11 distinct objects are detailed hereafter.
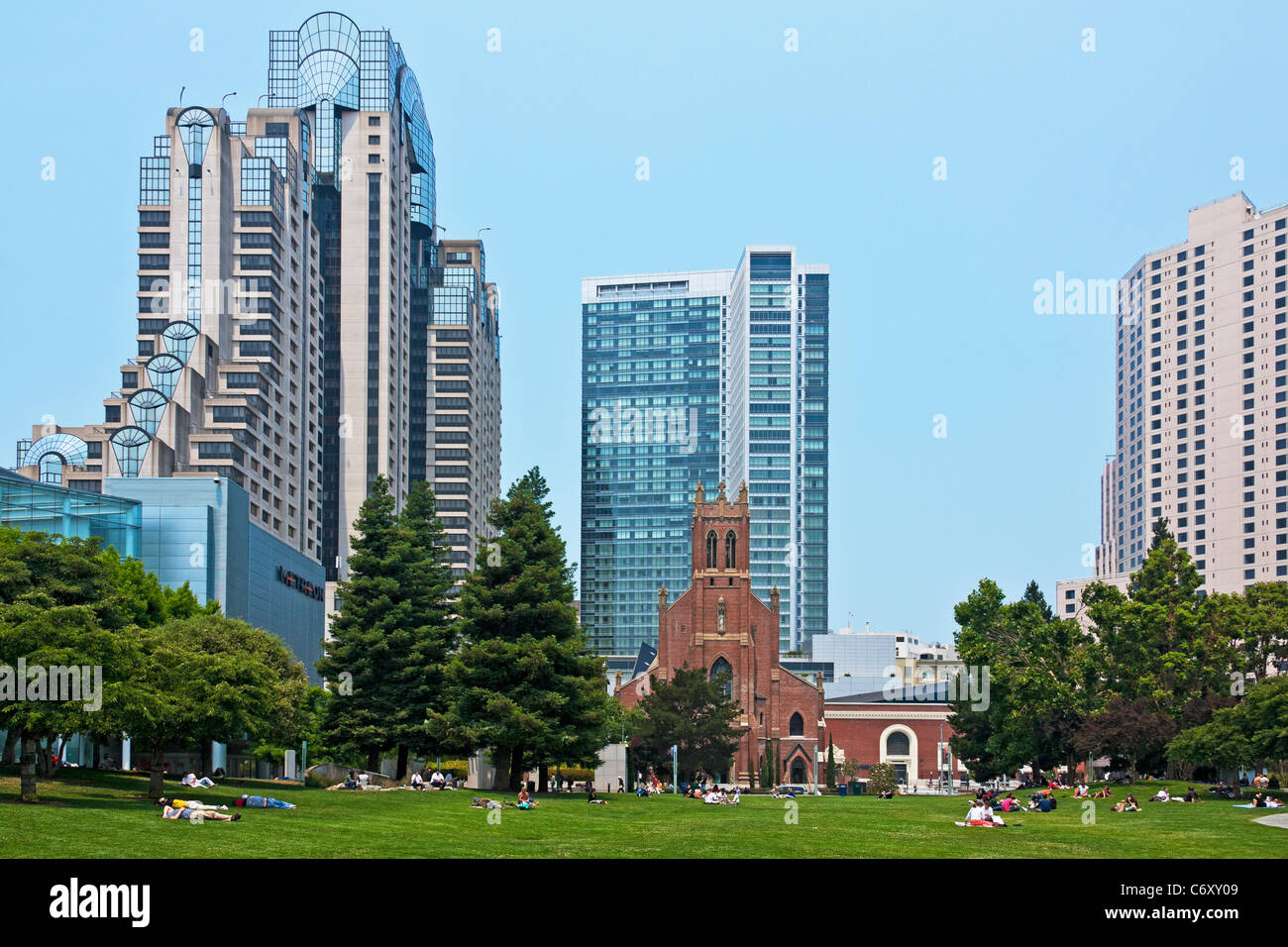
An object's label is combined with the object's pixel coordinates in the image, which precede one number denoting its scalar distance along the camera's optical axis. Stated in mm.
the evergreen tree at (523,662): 61125
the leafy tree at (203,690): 43750
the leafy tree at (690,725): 98250
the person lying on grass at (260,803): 43562
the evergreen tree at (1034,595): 110125
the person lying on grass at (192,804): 36153
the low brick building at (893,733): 128125
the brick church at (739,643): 121688
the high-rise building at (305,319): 119875
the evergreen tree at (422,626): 65000
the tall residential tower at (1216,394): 167250
